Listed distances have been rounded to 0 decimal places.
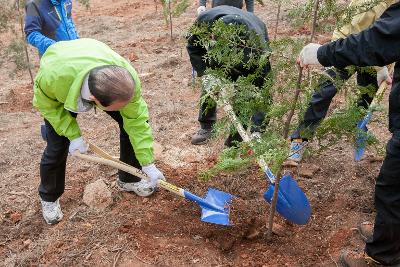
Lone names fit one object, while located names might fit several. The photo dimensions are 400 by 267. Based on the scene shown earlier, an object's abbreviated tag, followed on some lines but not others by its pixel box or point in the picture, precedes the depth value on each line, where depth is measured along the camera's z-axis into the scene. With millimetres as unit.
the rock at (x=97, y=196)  3559
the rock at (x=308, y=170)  3768
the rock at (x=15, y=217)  3551
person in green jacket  2646
